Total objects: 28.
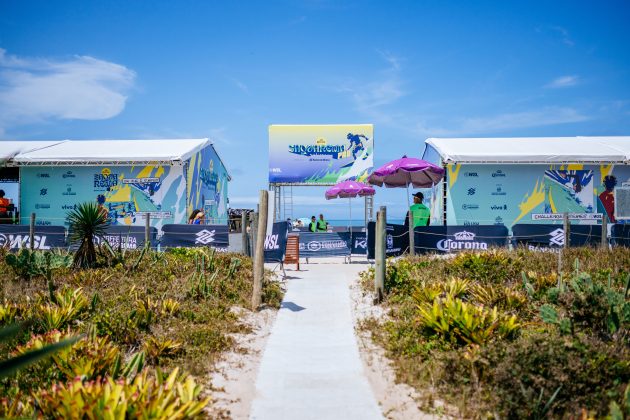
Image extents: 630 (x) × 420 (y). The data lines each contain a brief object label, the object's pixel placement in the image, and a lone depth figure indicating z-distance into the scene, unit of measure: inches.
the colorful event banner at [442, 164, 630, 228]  709.9
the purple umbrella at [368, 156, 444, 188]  533.6
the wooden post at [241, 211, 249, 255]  477.7
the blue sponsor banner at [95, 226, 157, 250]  578.2
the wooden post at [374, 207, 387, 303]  325.1
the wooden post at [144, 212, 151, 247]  533.6
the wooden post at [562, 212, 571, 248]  497.4
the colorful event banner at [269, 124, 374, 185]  978.1
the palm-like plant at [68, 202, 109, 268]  378.6
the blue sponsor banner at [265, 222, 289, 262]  453.4
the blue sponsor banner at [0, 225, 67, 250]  571.2
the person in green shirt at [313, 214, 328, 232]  774.4
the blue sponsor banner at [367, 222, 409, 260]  539.1
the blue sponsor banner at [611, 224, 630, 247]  535.2
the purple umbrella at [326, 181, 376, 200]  779.4
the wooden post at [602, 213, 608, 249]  500.2
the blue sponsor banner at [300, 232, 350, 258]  578.7
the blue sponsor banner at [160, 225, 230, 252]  565.3
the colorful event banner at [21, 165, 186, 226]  749.9
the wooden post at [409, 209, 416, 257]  485.1
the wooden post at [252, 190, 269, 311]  317.4
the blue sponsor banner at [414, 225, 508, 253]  532.1
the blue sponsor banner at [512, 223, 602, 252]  538.6
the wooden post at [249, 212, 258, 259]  419.0
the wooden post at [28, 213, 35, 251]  553.6
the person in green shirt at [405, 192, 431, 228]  528.1
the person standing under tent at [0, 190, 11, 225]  694.6
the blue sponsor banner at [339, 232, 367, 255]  616.6
